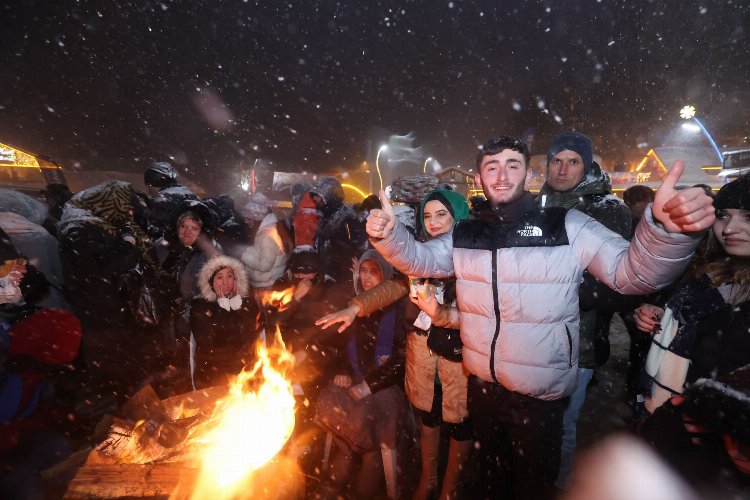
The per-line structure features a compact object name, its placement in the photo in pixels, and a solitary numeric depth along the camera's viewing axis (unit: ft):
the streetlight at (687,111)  77.70
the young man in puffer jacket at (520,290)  6.59
